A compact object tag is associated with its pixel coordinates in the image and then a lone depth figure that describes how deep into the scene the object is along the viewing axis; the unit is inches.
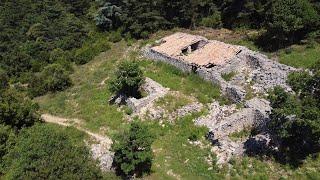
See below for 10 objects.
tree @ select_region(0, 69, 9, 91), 1238.6
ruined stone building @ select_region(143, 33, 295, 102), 879.2
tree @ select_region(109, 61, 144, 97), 906.5
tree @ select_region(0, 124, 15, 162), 837.3
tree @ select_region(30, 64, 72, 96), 1072.9
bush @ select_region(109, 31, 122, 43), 1281.2
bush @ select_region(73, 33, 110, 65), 1225.9
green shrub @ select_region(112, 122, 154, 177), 709.5
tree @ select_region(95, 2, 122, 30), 1327.1
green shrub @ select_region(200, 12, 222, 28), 1196.0
